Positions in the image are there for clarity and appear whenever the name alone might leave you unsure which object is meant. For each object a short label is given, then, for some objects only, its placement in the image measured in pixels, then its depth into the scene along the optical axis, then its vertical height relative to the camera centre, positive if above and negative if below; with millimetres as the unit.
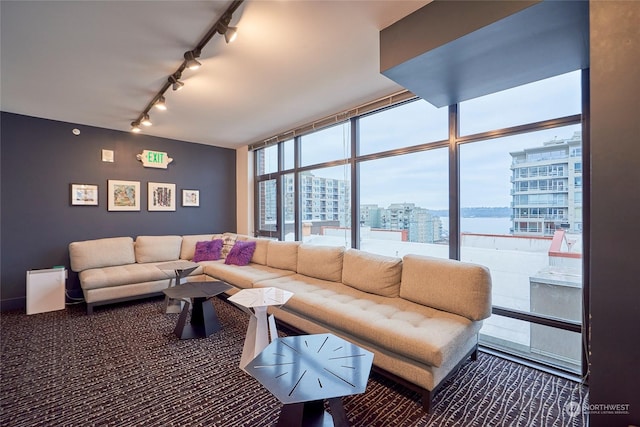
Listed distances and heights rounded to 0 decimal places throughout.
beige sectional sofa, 1906 -803
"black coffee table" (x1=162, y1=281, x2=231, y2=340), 2820 -1016
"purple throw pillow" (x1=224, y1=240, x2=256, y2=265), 4332 -612
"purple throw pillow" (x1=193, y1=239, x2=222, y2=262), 4746 -632
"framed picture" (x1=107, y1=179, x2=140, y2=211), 4520 +300
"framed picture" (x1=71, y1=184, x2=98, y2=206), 4203 +291
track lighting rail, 1919 +1339
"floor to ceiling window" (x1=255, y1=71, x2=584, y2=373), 2303 +190
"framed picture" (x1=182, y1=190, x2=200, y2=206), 5285 +309
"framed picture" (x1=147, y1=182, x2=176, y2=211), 4914 +308
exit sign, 4785 +957
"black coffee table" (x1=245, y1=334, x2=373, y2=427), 1311 -822
